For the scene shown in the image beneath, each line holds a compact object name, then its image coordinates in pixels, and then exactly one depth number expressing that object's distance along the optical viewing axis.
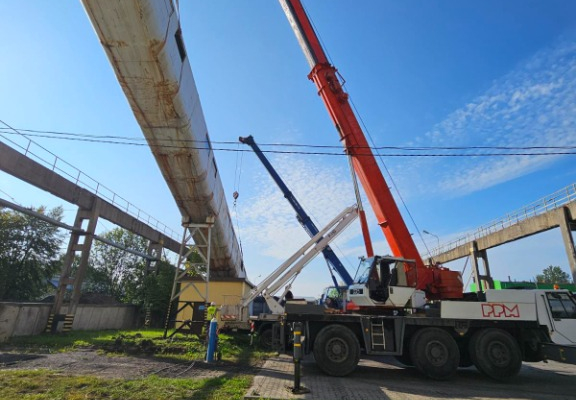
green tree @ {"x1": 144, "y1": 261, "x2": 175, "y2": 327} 24.98
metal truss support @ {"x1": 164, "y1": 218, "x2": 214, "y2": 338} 14.08
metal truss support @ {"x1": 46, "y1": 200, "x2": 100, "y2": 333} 17.70
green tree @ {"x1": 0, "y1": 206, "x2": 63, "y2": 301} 28.89
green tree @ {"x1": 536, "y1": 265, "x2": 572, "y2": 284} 94.94
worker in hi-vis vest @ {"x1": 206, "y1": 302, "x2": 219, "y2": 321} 10.93
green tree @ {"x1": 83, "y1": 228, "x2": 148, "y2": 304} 46.38
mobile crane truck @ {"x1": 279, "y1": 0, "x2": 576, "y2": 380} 8.99
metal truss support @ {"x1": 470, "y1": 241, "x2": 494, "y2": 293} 26.07
